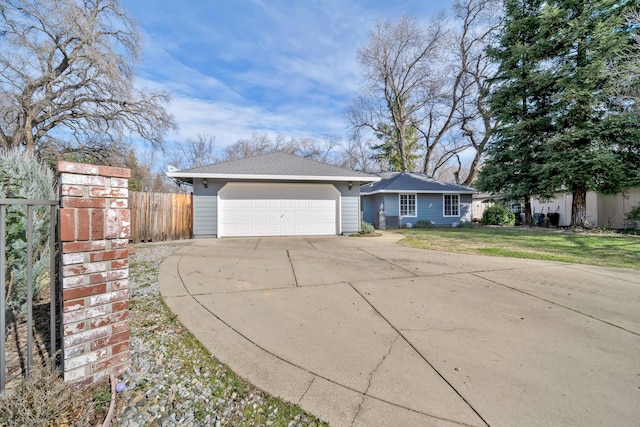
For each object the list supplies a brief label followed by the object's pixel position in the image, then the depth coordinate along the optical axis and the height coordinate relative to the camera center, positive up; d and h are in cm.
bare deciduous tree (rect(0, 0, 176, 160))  1102 +621
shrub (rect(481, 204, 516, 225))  1655 -24
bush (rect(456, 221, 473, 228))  1553 -71
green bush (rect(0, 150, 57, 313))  245 -10
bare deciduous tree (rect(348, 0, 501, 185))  1947 +1061
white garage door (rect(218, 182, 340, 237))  989 +14
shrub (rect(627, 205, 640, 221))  1141 -8
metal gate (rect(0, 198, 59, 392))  152 -62
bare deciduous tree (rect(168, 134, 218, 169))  3002 +712
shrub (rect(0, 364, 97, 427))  136 -107
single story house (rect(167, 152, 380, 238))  966 +60
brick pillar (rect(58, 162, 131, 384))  167 -39
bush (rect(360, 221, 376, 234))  1114 -67
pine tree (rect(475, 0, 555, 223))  1228 +565
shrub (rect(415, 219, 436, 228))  1519 -68
